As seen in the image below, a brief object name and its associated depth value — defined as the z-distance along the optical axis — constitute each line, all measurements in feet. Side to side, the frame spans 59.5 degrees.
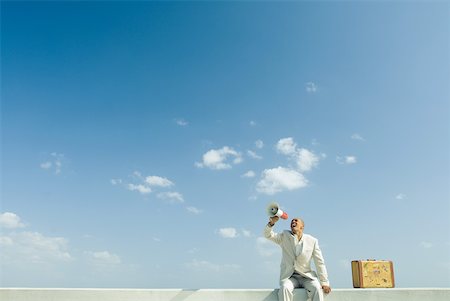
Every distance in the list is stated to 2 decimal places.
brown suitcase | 20.36
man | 18.40
